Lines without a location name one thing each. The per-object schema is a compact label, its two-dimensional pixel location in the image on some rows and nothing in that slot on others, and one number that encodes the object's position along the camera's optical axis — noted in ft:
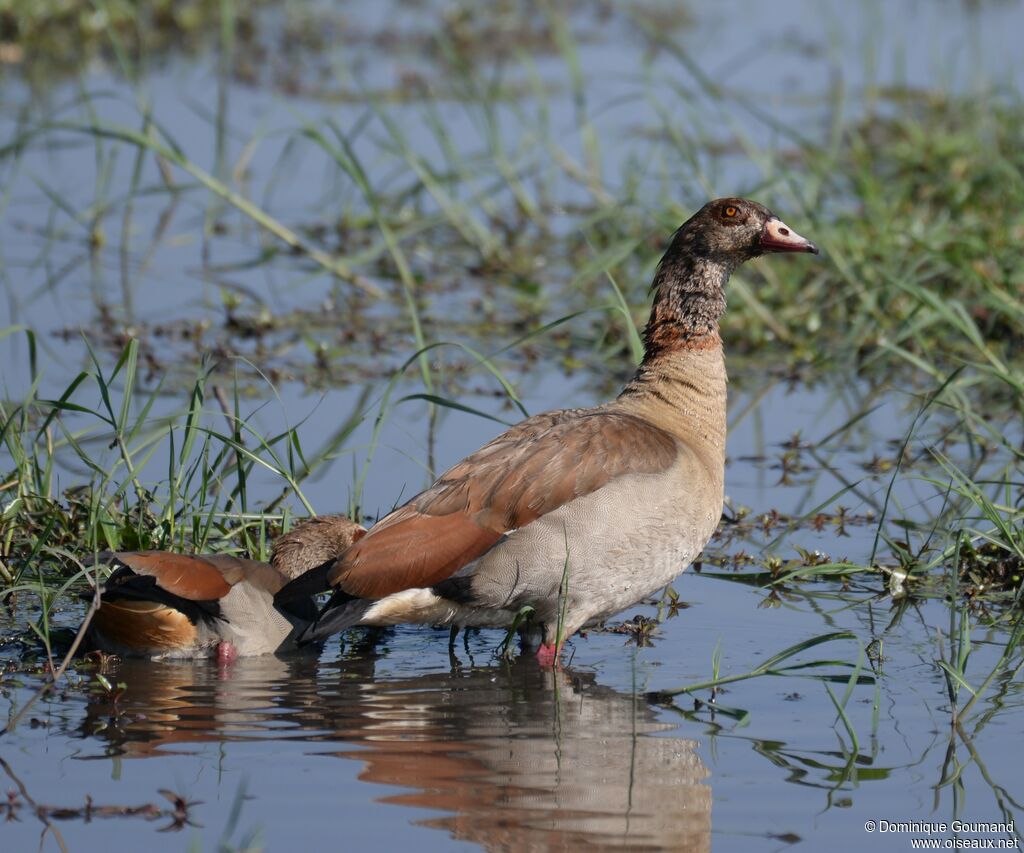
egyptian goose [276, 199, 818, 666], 41.45
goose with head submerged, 41.37
